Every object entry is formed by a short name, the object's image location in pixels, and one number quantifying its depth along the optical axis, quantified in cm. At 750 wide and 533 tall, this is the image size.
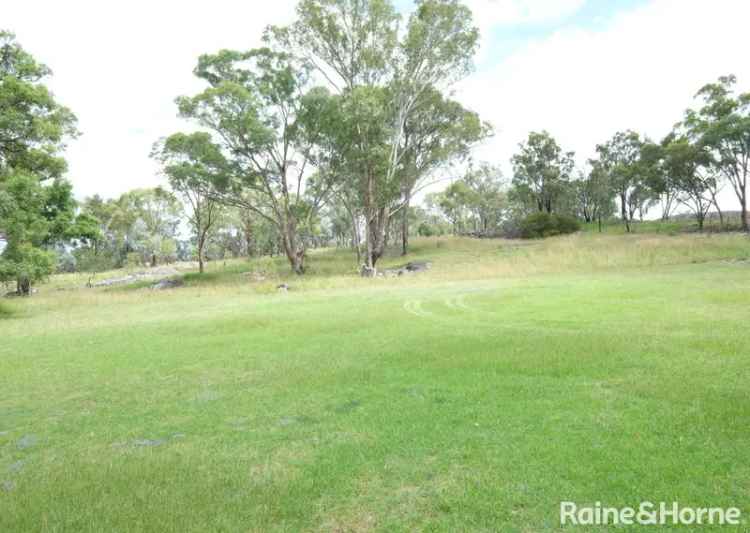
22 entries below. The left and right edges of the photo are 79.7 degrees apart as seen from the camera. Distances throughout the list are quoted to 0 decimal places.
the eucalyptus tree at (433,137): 3531
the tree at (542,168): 5416
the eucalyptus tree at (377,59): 2888
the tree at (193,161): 3100
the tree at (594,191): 5203
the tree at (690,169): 3775
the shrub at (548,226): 5028
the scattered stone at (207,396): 589
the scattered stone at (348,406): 520
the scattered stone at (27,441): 470
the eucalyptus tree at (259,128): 2991
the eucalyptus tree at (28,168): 1617
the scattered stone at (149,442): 461
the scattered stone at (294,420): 498
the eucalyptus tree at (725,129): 3344
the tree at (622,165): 4812
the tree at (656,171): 4209
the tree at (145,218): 6138
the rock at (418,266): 3041
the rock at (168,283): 3306
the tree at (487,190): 6806
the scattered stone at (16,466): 417
